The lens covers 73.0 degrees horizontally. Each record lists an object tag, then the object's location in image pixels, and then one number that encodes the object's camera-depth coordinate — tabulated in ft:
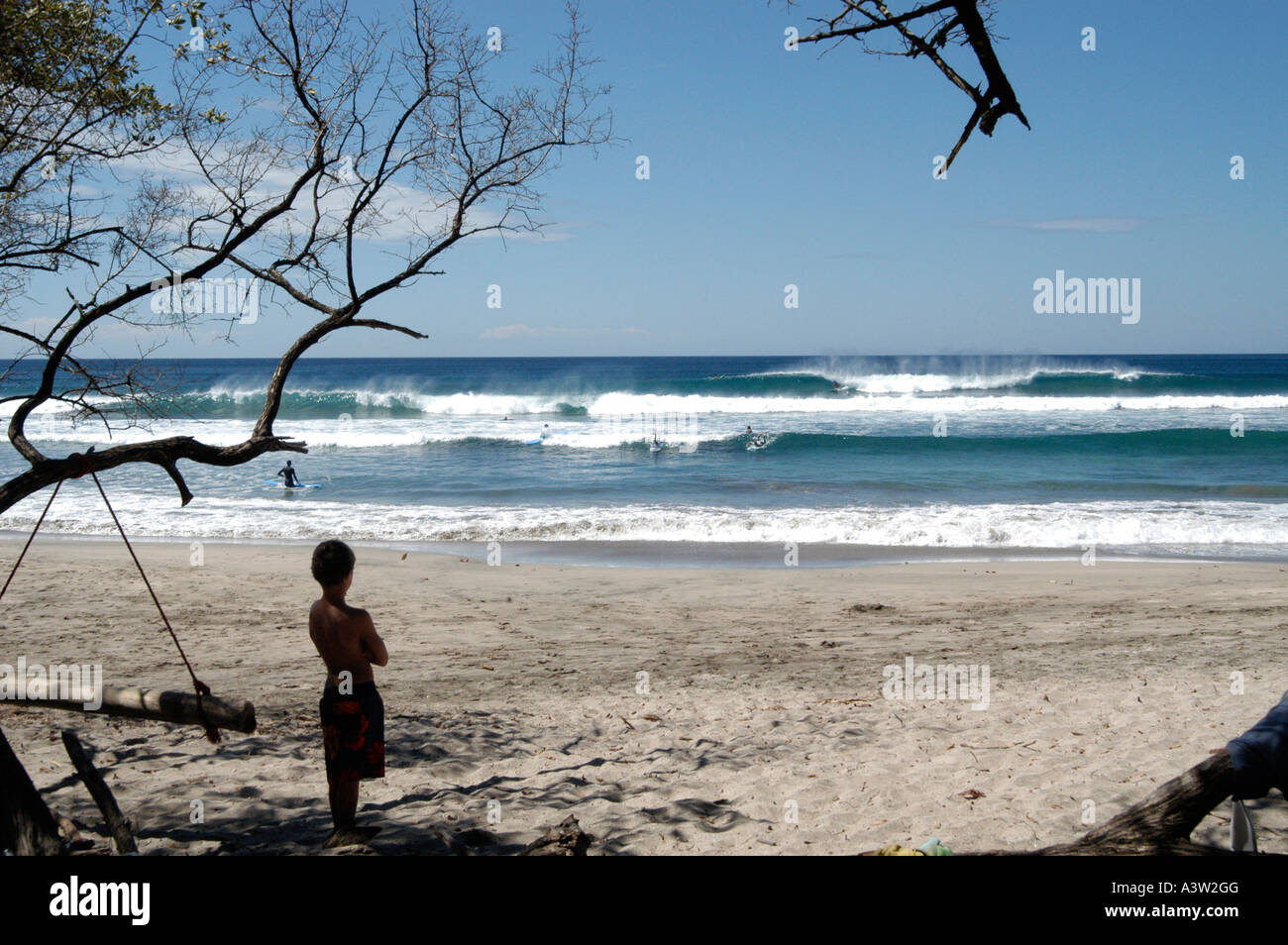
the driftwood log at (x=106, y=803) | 11.98
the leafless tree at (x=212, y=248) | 15.16
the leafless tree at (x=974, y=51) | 10.49
